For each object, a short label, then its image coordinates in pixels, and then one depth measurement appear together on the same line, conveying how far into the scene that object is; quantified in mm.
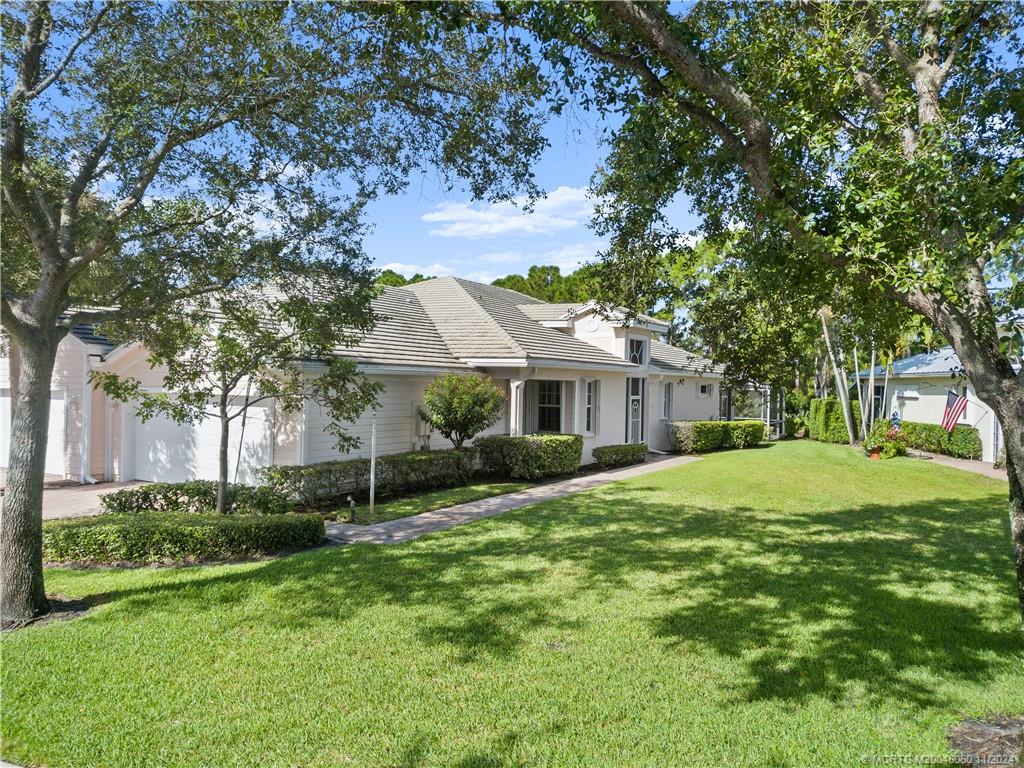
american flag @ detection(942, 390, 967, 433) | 20267
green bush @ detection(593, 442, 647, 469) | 19688
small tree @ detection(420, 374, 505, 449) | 14641
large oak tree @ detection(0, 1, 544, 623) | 6543
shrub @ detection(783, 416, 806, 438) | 32000
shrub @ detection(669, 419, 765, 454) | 24527
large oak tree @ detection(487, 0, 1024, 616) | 5277
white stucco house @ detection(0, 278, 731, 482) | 13609
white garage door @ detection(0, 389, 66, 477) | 15078
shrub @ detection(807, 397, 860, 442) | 29250
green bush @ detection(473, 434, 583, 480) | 16375
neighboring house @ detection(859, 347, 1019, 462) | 23375
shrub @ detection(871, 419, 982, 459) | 23297
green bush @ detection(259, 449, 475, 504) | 11883
